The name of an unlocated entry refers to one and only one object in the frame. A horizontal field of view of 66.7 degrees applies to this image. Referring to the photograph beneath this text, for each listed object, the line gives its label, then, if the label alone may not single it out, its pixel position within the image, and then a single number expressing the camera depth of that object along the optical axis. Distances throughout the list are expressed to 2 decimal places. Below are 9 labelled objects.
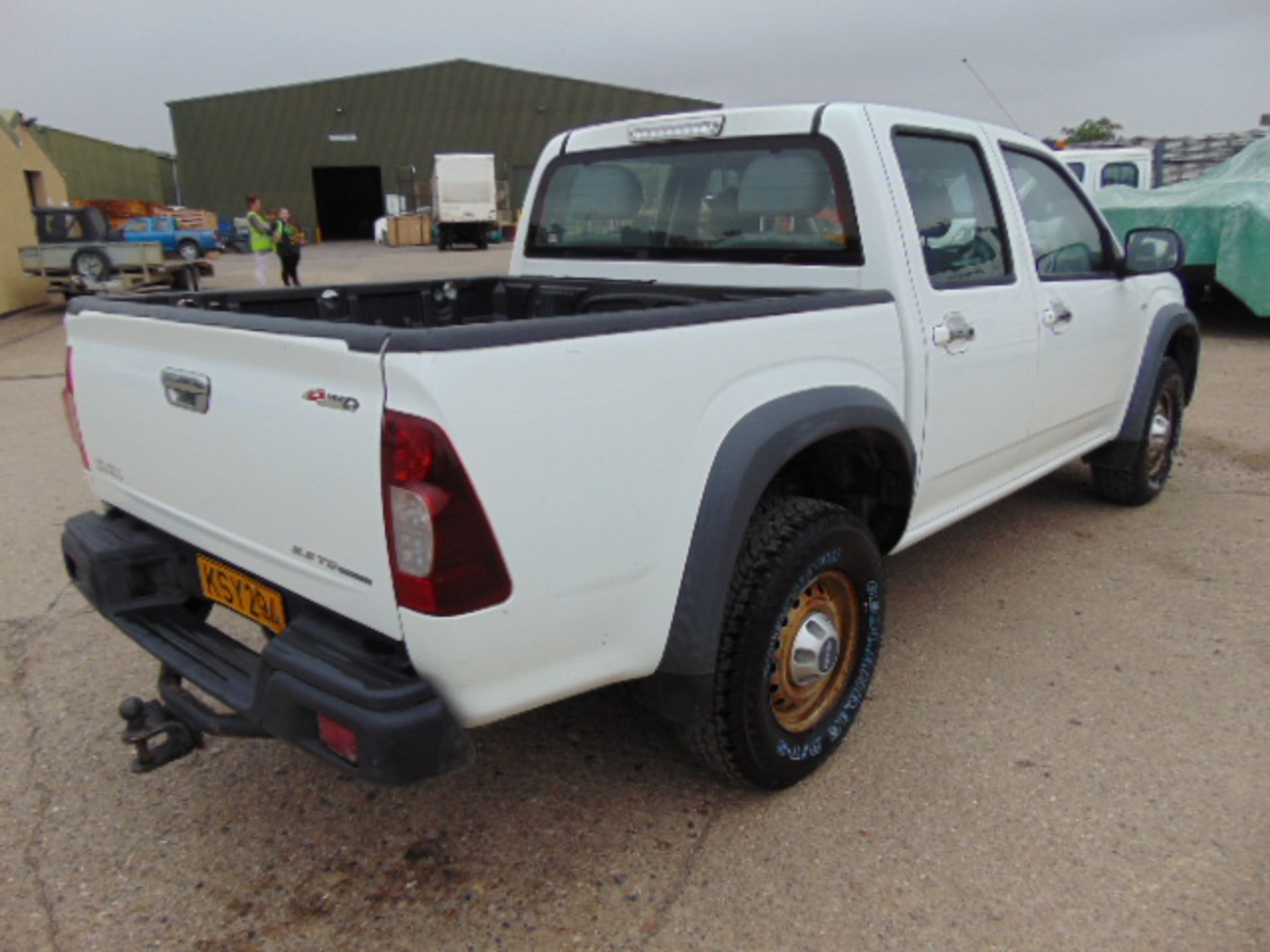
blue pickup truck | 24.56
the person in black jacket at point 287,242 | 16.59
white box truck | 32.78
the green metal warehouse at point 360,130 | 41.66
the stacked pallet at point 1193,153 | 17.70
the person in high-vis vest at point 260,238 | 17.17
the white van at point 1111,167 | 14.58
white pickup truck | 1.87
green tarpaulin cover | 10.62
